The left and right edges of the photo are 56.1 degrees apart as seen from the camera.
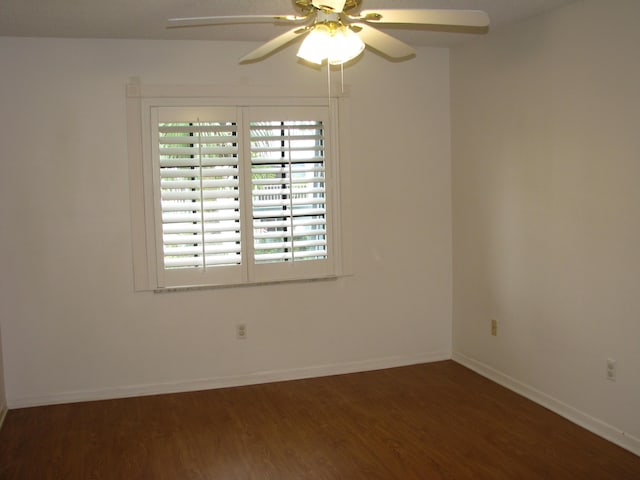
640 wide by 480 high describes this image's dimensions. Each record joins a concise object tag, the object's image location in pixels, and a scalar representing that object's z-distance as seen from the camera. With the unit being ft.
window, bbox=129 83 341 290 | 13.29
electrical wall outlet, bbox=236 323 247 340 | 14.12
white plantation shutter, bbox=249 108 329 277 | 13.82
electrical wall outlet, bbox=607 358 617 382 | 10.62
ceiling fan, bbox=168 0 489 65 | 7.39
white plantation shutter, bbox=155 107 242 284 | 13.30
